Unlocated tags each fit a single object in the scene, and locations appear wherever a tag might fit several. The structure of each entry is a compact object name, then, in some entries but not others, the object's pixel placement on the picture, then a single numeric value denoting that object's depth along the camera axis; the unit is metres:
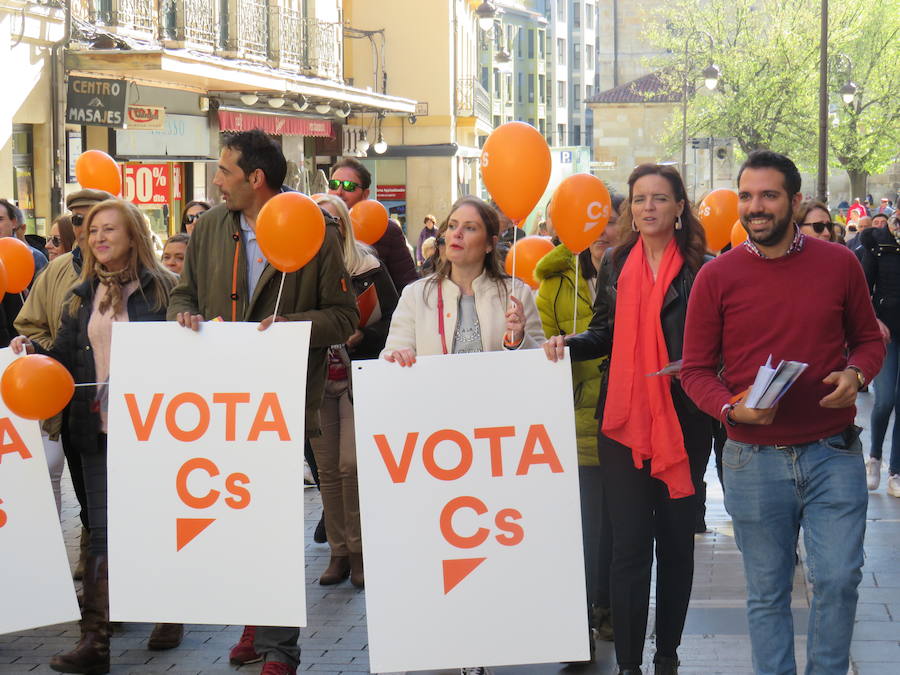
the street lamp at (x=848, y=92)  35.62
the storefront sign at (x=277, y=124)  23.97
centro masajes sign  17.72
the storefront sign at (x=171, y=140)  20.05
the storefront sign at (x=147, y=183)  20.44
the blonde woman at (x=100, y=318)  5.98
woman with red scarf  5.15
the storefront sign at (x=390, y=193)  40.28
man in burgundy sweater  4.53
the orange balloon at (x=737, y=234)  9.15
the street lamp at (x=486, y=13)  31.52
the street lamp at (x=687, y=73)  40.28
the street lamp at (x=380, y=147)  32.78
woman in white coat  5.53
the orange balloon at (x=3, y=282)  6.07
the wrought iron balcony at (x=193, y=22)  21.12
